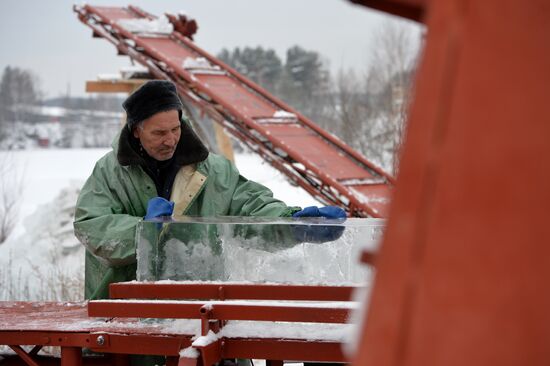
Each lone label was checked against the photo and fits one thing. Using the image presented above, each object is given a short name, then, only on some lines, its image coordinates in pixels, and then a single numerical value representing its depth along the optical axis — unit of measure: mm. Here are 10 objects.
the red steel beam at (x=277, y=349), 2572
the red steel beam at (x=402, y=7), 934
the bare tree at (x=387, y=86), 16125
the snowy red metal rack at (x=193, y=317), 2459
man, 3611
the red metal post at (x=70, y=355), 2953
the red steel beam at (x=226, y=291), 2635
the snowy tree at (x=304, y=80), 37469
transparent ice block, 3061
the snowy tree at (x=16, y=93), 48688
